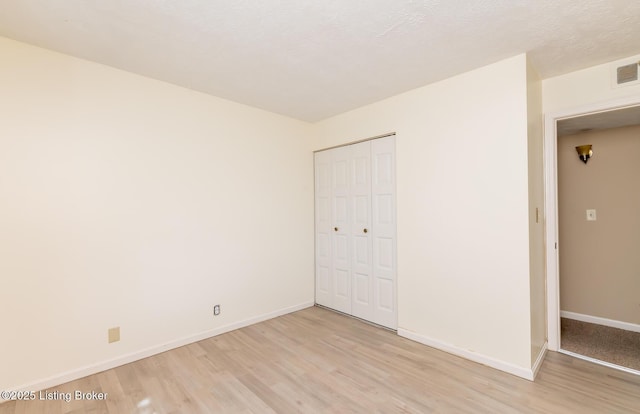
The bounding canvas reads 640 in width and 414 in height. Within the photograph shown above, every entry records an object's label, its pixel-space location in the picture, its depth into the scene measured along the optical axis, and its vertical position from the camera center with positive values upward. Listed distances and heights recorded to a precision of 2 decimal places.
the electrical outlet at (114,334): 2.44 -1.04
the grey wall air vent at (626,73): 2.29 +1.07
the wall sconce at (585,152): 3.31 +0.63
